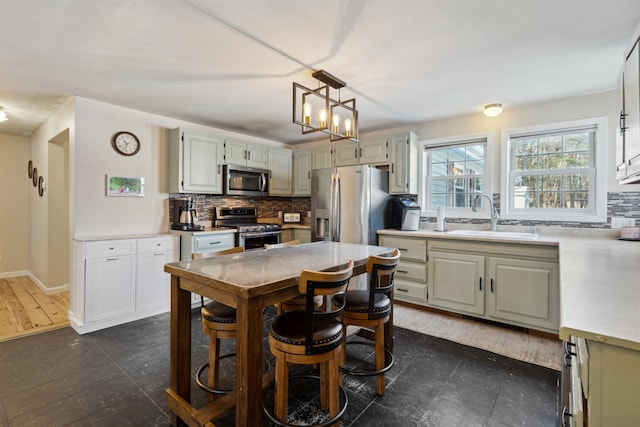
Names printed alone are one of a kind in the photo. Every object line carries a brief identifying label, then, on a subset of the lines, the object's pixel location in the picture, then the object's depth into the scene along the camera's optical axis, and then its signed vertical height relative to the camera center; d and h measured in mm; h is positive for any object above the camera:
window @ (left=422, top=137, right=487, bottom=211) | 3828 +532
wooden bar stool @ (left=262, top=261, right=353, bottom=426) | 1437 -642
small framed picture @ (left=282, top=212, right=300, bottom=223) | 5113 -106
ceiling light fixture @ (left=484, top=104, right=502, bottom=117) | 3342 +1140
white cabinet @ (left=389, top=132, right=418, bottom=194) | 3965 +641
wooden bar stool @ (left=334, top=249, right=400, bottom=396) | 1849 -617
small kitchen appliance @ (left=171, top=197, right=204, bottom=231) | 3733 -65
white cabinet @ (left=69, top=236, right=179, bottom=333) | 2953 -751
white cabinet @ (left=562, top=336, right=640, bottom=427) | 723 -420
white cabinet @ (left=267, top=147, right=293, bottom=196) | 4816 +643
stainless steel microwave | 4210 +432
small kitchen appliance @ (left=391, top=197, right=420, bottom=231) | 3846 -33
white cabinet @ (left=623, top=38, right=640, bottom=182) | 1643 +579
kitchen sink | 3021 -238
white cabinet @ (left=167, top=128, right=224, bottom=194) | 3758 +618
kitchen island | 1350 -435
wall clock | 3467 +776
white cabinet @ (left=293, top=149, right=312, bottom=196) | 4961 +646
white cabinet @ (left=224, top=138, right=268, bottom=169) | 4227 +835
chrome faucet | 3521 -9
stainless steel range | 4008 -229
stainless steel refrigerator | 3822 +104
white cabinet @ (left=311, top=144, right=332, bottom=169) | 4684 +848
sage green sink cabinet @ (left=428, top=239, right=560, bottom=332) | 2775 -691
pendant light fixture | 2291 +776
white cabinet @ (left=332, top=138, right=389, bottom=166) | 4156 +845
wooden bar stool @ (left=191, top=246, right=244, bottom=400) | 1761 -698
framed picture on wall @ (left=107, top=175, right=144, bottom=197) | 3426 +271
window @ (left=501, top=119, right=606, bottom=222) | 3086 +449
